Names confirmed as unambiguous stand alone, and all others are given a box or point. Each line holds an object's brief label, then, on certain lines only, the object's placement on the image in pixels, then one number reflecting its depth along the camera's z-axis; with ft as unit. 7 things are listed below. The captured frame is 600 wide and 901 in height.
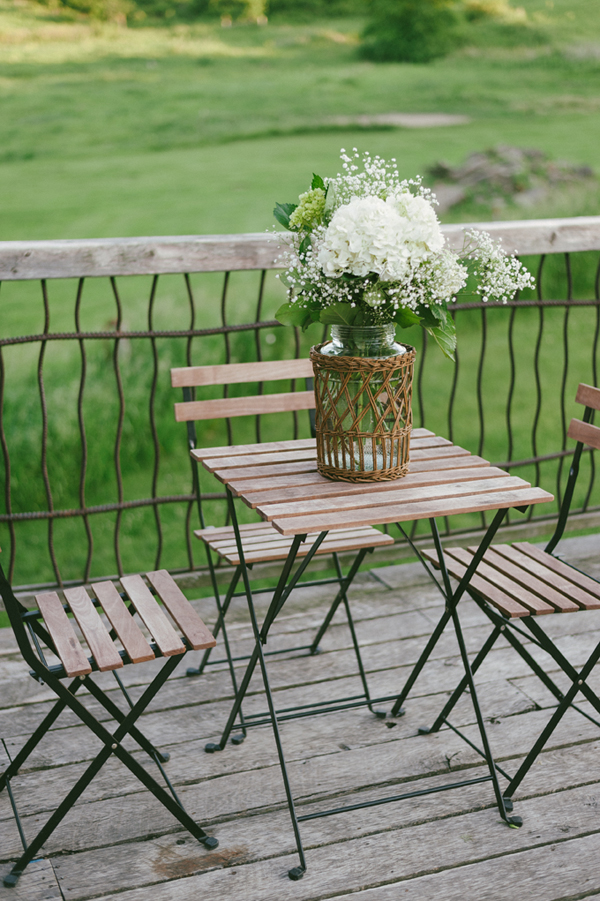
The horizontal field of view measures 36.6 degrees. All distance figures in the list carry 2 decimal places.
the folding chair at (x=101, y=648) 6.58
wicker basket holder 7.05
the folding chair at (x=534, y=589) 7.44
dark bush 61.46
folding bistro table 6.82
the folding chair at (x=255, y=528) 8.84
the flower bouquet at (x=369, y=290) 6.45
